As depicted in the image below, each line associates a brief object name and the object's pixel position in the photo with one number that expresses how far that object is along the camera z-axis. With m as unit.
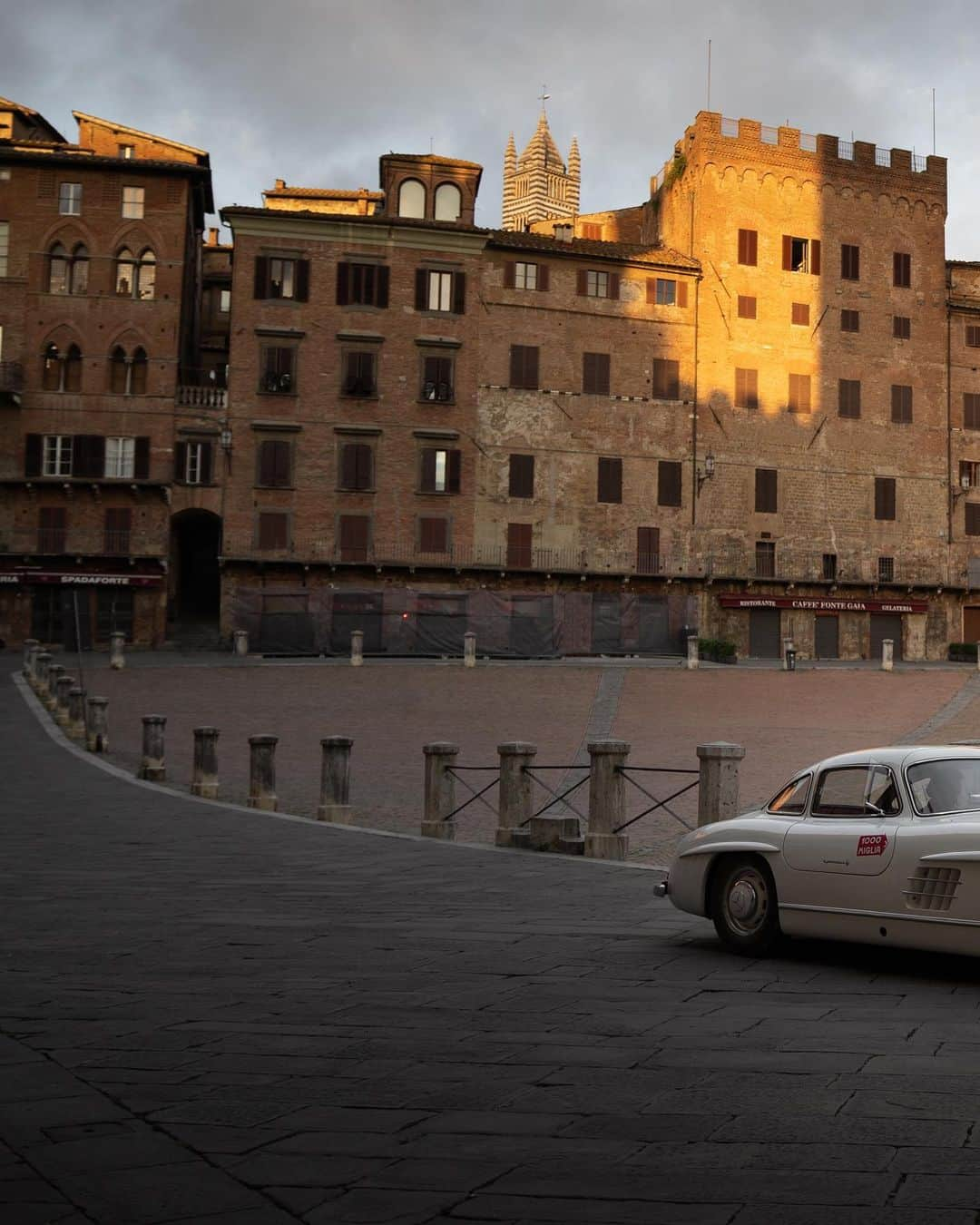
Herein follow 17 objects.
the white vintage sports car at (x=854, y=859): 6.98
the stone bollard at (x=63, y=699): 27.29
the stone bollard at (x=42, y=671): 31.86
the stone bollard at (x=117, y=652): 38.94
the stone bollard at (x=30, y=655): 35.10
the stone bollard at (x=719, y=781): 12.20
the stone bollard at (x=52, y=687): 30.06
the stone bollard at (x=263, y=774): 17.48
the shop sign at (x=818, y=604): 53.59
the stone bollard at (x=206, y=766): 18.75
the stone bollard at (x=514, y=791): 14.02
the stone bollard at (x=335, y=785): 16.14
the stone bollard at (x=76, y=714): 25.86
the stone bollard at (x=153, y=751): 20.33
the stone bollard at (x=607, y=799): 12.98
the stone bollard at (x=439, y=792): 14.85
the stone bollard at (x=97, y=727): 23.60
